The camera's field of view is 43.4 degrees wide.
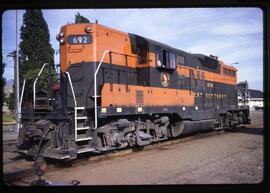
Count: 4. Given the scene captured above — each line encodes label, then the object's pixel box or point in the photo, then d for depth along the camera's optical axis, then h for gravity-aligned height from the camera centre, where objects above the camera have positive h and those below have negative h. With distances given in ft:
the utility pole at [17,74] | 57.58 +6.41
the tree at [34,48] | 87.25 +16.90
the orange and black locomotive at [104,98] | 29.76 +1.30
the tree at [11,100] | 90.43 +3.42
